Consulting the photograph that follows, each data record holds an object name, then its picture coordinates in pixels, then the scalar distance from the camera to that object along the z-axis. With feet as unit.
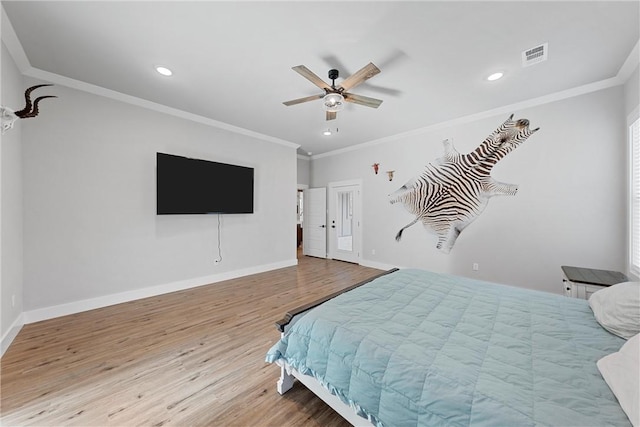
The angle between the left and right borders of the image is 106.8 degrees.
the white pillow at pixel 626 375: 2.58
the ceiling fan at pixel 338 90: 7.31
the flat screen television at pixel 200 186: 11.74
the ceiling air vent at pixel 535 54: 7.48
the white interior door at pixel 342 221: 19.12
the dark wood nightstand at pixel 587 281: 7.73
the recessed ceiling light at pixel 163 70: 8.60
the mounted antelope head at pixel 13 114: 6.26
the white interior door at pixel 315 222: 21.09
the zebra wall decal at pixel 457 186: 12.05
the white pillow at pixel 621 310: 4.21
